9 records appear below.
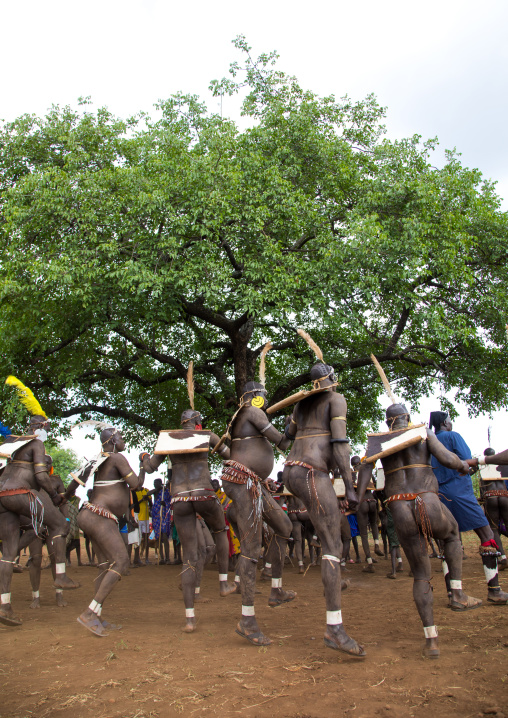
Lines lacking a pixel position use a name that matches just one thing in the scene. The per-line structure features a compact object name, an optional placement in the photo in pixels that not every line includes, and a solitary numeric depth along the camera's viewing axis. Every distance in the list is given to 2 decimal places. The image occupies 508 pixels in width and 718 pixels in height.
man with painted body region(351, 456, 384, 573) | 10.52
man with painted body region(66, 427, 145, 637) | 5.98
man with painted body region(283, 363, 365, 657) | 4.75
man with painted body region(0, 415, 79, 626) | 6.86
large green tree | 12.68
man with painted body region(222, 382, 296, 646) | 5.39
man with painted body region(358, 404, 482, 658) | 4.74
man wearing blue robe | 6.52
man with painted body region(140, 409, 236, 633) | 6.20
